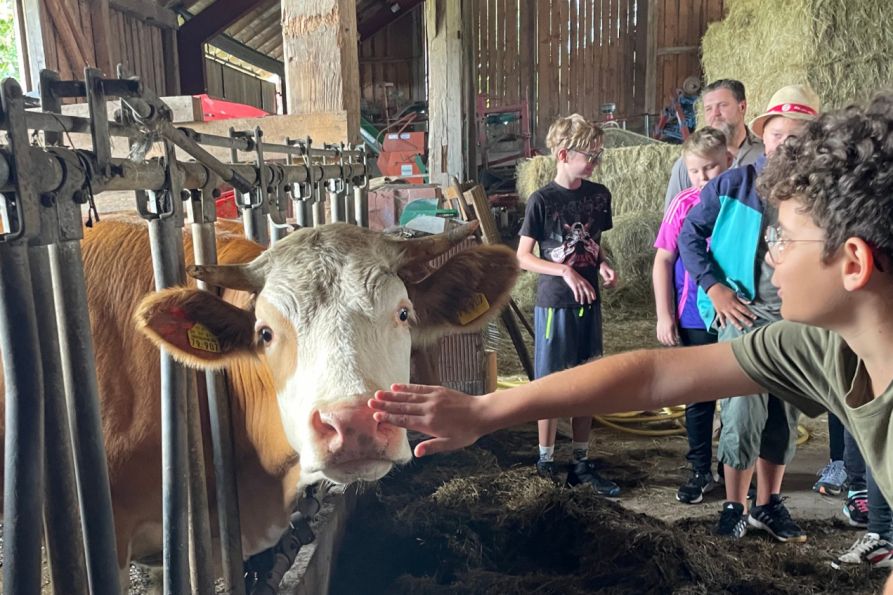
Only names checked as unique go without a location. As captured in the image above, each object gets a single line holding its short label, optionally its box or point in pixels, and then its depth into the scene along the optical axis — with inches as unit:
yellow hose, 181.8
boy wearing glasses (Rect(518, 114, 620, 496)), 139.3
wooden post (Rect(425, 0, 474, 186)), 299.0
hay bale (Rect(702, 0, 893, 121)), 292.0
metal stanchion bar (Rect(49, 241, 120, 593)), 49.5
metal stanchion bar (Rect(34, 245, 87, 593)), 44.3
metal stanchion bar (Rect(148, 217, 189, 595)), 63.3
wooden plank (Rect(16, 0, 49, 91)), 249.8
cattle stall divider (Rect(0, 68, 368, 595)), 41.2
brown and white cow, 65.6
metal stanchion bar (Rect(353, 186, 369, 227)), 151.2
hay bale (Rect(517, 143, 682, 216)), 349.7
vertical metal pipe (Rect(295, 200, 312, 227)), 122.6
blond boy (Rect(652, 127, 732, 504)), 134.6
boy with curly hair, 49.9
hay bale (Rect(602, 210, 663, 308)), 326.0
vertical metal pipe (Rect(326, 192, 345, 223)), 135.3
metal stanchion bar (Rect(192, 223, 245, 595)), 78.4
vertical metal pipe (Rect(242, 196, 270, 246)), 102.3
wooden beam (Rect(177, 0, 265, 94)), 387.5
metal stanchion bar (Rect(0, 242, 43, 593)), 41.1
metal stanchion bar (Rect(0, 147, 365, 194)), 43.5
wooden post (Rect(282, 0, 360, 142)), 123.6
